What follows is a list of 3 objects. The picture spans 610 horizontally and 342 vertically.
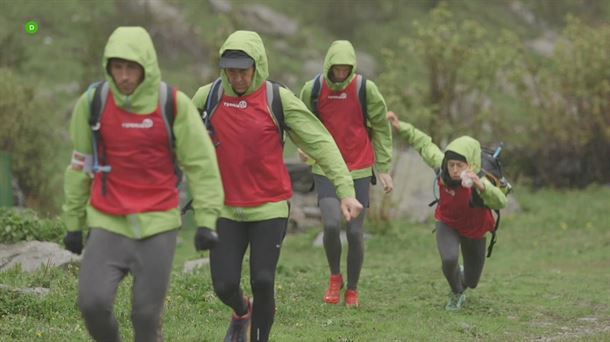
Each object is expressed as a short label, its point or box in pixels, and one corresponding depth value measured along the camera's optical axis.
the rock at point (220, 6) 36.69
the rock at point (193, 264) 13.05
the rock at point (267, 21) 36.97
